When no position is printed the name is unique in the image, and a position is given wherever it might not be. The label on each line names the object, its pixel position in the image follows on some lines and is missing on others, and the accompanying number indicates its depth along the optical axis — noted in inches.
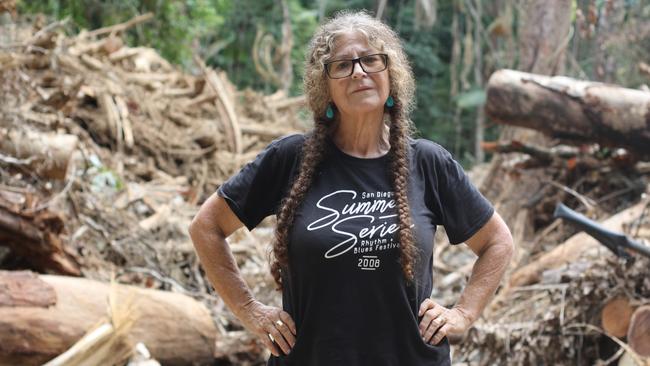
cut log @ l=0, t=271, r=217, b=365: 171.8
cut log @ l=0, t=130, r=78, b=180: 224.4
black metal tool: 184.2
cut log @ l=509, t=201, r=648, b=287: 238.8
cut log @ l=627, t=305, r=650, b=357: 178.2
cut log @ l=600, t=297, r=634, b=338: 190.1
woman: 100.5
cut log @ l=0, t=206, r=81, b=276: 195.9
